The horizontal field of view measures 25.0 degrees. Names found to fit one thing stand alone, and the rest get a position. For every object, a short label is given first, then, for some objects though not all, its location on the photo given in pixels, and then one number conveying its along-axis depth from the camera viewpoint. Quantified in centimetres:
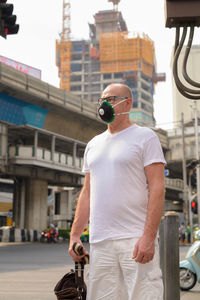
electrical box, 304
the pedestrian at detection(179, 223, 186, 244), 3391
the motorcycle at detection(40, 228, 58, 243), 3291
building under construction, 13325
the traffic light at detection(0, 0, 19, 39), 953
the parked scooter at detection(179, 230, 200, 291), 762
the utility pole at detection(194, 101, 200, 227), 3366
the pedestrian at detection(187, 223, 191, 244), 3409
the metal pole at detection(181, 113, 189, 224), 3698
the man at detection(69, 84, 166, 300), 274
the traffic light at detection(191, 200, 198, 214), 2478
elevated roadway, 3172
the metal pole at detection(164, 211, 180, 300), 501
